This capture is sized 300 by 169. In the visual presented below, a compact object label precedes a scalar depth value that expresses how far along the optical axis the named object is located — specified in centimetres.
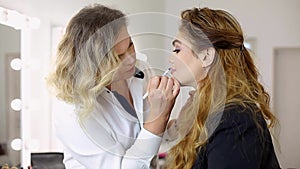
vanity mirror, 137
